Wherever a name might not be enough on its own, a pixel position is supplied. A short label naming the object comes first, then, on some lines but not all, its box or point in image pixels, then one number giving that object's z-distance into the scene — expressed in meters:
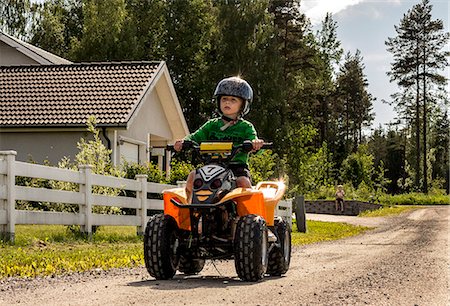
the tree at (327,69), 76.99
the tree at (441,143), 98.81
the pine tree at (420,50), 75.56
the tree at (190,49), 52.84
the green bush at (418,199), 62.50
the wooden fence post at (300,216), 24.23
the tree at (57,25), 57.72
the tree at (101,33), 50.94
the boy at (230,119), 8.32
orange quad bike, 7.33
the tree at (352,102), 91.19
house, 24.52
